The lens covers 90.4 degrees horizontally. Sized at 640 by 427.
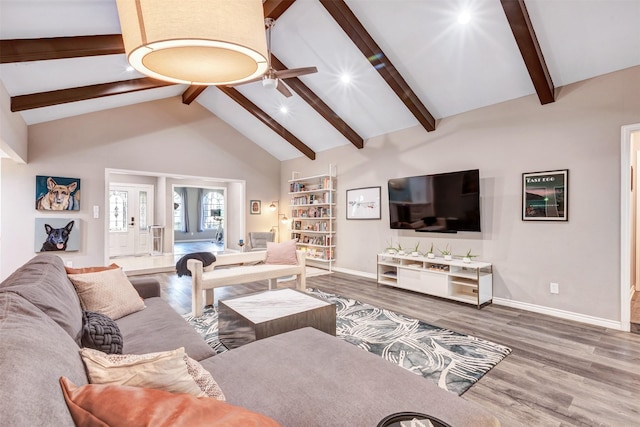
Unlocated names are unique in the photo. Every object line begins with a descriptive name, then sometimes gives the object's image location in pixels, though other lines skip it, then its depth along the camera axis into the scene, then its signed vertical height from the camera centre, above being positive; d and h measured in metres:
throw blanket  4.15 -0.61
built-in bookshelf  6.82 +0.00
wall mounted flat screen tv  4.42 +0.18
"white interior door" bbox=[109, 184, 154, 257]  8.91 -0.11
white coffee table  2.52 -0.86
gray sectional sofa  0.75 -0.78
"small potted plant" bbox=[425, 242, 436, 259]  4.75 -0.61
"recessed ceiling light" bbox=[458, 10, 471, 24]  3.31 +2.08
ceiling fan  3.78 +1.70
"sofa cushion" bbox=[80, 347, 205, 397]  0.99 -0.50
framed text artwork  3.75 +0.22
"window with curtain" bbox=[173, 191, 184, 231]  13.11 +0.01
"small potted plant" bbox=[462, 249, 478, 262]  4.39 -0.60
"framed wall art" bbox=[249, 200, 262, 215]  7.90 +0.18
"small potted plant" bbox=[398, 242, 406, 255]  5.20 -0.62
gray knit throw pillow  1.57 -0.61
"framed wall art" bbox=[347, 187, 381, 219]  5.98 +0.21
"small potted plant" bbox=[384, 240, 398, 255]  5.30 -0.60
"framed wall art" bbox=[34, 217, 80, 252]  5.31 -0.34
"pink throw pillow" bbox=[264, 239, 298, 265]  4.88 -0.62
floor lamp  8.14 -0.10
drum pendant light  1.02 +0.64
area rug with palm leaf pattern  2.49 -1.23
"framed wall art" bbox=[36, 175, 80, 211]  5.30 +0.36
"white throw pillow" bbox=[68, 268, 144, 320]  2.32 -0.61
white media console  4.20 -0.92
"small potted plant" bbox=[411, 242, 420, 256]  5.07 -0.61
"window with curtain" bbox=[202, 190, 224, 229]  13.91 +0.27
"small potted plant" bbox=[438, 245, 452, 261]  4.56 -0.58
